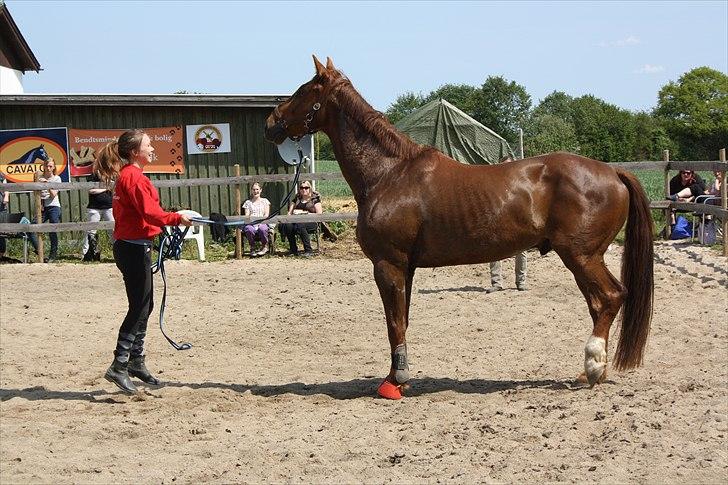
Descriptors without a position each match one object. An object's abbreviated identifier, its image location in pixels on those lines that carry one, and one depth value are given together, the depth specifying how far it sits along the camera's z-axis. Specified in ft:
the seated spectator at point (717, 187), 45.19
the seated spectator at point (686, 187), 49.03
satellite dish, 55.57
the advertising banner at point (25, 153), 54.03
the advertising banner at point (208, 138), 55.52
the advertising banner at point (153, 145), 54.65
